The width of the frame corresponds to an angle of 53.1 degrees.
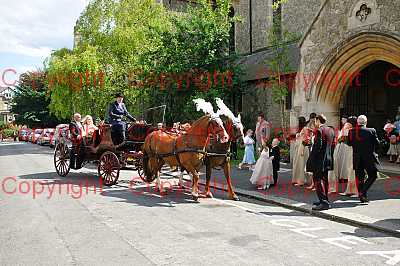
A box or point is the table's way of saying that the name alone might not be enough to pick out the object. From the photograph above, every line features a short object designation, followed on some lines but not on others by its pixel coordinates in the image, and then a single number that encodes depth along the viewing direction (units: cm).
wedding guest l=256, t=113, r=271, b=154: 1332
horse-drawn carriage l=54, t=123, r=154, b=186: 1130
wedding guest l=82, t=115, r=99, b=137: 1268
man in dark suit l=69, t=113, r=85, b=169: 1226
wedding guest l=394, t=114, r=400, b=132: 1504
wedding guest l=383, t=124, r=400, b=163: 1461
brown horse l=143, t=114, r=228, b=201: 924
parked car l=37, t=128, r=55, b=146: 3473
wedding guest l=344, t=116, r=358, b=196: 965
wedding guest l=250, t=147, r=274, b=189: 1101
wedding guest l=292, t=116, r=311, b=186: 1123
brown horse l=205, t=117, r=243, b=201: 962
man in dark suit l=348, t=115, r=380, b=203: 860
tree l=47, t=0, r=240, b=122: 2072
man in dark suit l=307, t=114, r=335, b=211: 837
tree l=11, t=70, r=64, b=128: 4866
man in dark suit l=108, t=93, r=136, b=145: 1148
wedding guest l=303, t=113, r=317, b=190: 1045
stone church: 1195
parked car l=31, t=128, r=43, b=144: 4089
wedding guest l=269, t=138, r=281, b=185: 1120
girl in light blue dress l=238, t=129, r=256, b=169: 1465
